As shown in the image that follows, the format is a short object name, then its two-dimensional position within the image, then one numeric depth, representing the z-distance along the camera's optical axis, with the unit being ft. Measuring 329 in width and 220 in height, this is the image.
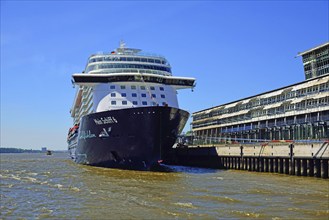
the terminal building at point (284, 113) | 165.07
